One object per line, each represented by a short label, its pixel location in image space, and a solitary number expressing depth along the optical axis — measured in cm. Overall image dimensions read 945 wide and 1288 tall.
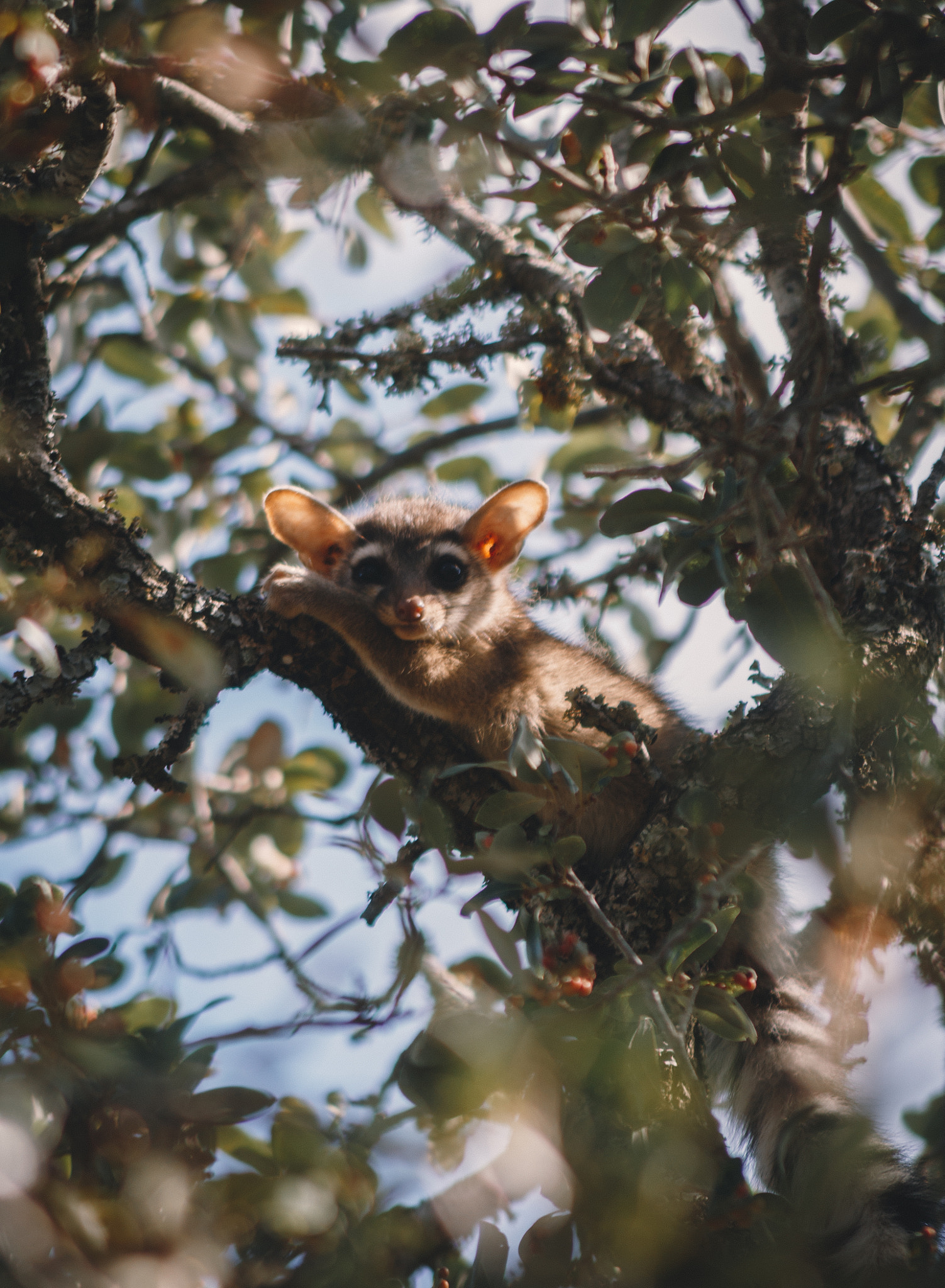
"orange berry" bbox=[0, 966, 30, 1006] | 412
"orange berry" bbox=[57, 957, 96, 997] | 459
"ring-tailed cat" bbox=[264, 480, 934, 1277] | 491
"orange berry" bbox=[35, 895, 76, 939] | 503
